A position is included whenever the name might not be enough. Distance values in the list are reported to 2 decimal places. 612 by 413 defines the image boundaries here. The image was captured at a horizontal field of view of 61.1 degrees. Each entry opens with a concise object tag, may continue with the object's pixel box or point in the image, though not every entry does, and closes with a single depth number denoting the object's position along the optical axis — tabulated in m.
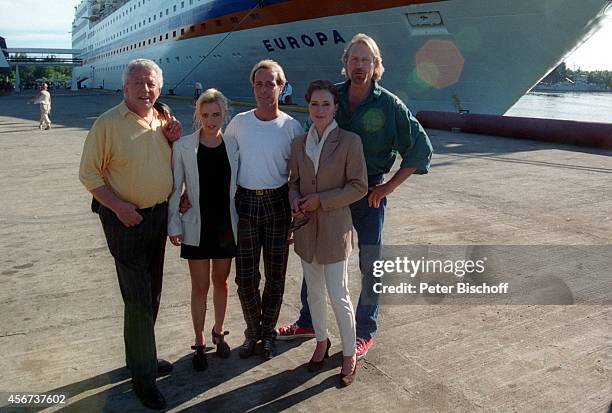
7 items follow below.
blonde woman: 2.66
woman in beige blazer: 2.60
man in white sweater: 2.77
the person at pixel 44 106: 14.31
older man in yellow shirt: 2.43
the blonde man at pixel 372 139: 2.73
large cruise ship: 12.38
